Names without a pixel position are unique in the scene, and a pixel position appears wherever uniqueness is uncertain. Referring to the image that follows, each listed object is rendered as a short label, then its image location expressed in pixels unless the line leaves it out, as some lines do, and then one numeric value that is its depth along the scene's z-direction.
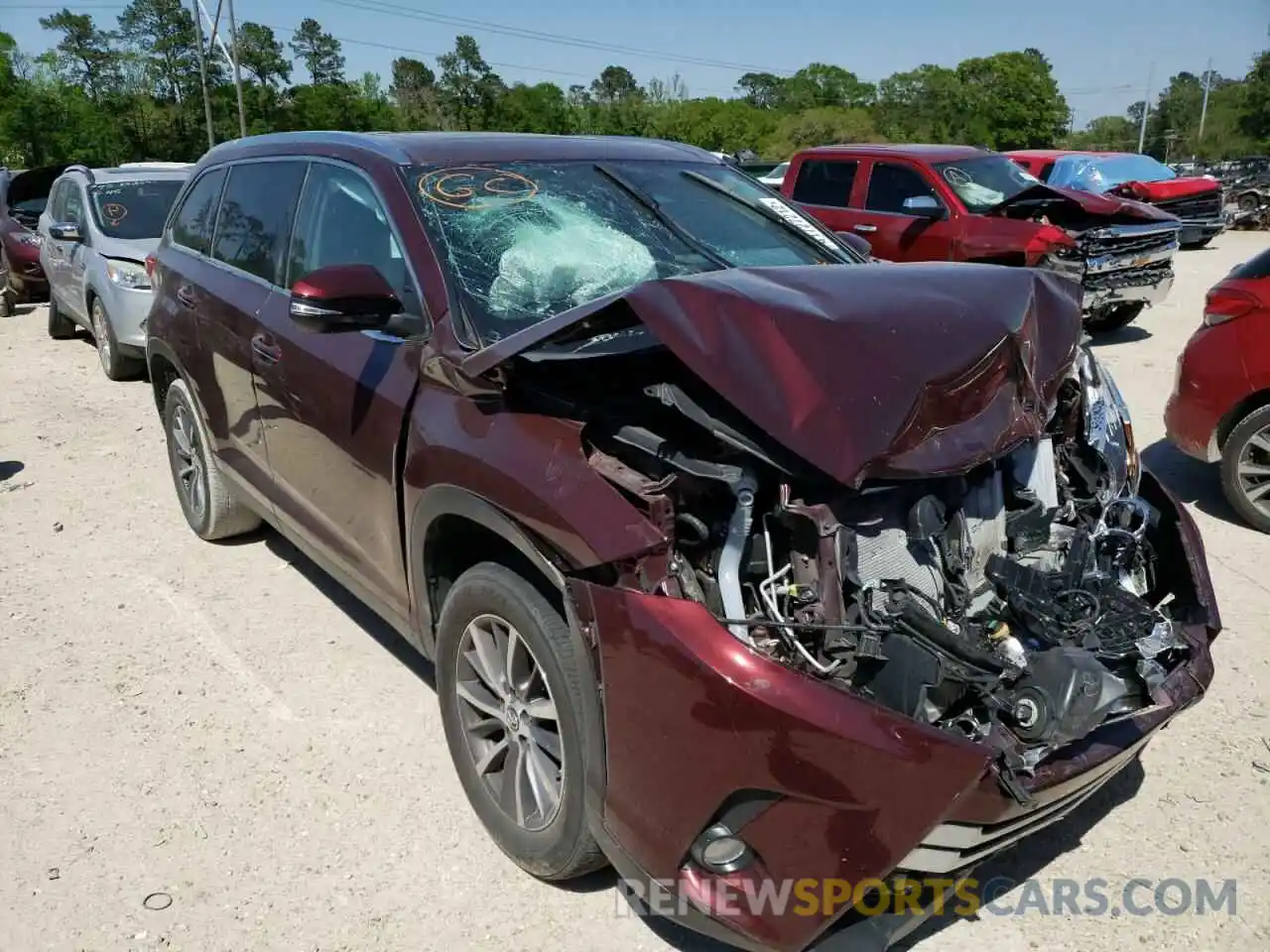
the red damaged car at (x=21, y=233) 13.15
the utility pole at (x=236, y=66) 29.56
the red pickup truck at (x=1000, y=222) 9.59
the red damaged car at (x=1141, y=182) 14.63
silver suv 8.59
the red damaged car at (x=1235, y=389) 5.11
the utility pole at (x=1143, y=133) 66.19
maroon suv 2.11
